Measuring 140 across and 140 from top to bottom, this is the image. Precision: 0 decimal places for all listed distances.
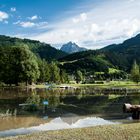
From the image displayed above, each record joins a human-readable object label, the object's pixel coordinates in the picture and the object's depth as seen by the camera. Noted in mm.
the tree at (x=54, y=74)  78891
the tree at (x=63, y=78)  86402
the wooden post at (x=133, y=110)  16400
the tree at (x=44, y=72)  73101
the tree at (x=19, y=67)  58079
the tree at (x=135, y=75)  62173
